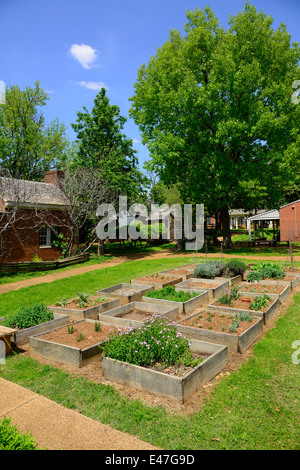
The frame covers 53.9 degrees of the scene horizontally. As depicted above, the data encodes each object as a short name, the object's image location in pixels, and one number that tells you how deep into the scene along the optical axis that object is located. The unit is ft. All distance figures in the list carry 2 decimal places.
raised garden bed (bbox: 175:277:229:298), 35.42
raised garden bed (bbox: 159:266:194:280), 45.42
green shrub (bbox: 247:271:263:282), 39.73
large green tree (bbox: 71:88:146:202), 76.28
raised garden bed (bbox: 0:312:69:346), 23.53
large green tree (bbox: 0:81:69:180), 120.98
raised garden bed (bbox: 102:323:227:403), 15.72
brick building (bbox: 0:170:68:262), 60.90
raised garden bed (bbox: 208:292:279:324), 26.32
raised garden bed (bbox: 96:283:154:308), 33.78
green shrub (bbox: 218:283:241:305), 29.77
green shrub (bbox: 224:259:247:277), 43.16
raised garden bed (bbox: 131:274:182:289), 39.43
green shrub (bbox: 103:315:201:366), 17.63
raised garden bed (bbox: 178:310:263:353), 21.27
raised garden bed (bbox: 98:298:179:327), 26.32
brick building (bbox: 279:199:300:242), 104.37
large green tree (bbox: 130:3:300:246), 69.21
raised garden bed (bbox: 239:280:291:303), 33.04
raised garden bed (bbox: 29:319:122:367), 19.97
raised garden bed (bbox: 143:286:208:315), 29.95
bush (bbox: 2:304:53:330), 25.43
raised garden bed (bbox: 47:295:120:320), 28.89
